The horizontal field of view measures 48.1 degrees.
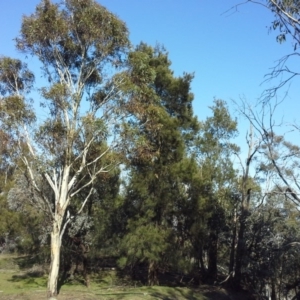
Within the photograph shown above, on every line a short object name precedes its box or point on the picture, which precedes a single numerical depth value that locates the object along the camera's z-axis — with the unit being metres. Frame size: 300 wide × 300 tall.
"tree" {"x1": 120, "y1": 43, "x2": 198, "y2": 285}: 14.49
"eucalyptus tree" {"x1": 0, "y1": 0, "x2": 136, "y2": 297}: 12.33
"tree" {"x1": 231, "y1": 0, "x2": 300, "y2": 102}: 5.23
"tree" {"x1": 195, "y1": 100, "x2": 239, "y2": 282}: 17.29
